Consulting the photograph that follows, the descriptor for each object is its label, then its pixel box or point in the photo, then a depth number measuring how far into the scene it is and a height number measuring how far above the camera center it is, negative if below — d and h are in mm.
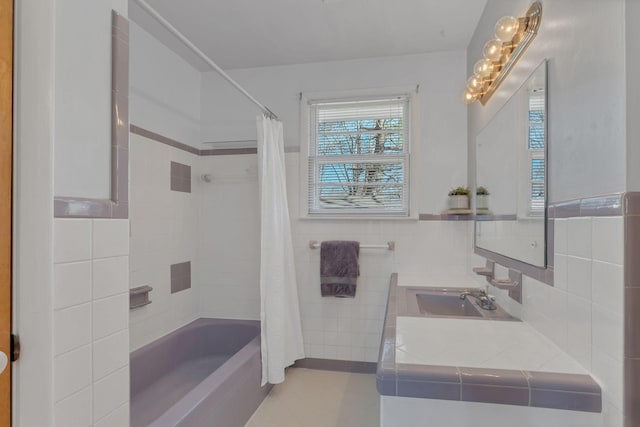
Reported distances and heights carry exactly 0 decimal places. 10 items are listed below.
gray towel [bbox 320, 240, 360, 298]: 2453 -435
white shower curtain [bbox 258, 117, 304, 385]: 2135 -401
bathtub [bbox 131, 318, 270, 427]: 1548 -1050
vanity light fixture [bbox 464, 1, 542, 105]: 1313 +789
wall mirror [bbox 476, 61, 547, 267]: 1209 +172
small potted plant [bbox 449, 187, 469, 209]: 2273 +98
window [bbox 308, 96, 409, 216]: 2553 +451
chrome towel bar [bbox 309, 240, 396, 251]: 2457 -268
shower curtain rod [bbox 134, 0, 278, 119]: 1291 +833
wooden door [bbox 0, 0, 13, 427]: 712 +31
